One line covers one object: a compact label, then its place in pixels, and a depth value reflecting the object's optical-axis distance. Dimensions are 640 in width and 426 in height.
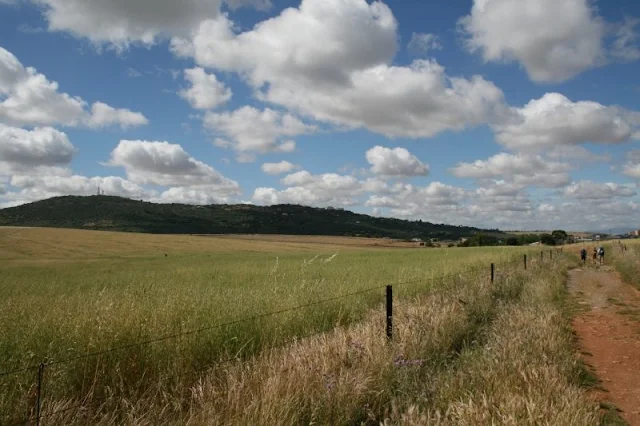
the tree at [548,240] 115.24
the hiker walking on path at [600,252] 37.84
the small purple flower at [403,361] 6.61
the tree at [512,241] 116.16
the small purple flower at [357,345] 6.87
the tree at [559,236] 119.45
